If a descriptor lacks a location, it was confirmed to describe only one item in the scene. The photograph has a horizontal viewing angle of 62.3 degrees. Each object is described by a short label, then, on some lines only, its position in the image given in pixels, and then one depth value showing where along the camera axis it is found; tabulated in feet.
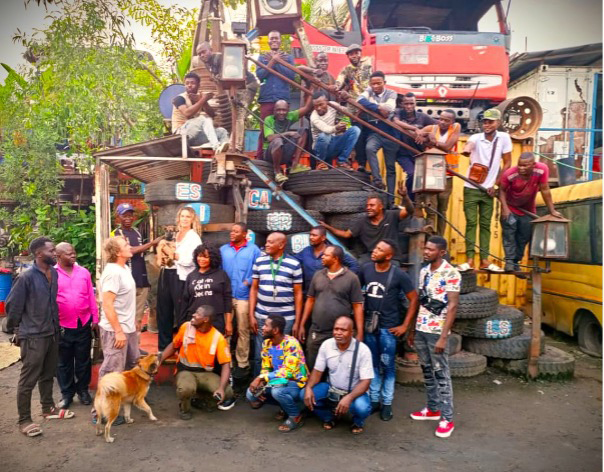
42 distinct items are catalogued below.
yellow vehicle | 22.53
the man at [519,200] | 20.04
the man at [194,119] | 23.75
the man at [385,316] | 15.60
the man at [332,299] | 15.37
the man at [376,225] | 18.76
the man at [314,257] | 17.24
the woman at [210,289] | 16.46
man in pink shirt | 16.01
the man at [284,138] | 23.80
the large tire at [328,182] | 22.84
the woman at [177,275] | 18.01
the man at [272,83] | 26.58
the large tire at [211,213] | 21.16
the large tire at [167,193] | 21.13
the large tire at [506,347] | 19.58
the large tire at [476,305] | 19.35
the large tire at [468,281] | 20.10
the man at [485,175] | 21.61
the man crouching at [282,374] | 14.53
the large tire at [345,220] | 22.15
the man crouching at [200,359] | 15.26
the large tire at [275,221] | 21.86
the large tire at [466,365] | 19.06
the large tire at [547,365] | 19.24
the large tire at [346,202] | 22.16
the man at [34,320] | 14.26
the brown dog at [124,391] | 13.76
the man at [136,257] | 19.84
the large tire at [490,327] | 19.69
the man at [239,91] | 21.76
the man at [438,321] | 14.46
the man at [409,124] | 23.67
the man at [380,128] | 23.38
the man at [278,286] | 16.56
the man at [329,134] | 23.97
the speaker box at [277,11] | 30.58
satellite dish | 29.40
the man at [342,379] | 13.99
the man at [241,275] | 17.78
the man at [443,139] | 21.29
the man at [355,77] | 26.17
